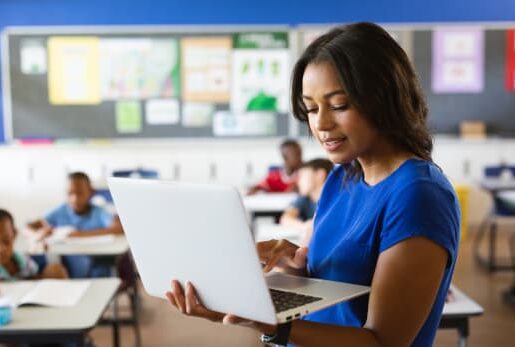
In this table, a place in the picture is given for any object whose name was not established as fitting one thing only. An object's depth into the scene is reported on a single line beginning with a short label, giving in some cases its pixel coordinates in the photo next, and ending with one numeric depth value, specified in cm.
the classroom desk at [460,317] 247
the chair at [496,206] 553
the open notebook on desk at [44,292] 255
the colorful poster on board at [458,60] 703
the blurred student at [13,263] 324
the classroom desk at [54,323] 227
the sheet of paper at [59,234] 388
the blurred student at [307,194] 412
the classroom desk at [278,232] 380
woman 99
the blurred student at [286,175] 566
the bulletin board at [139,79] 693
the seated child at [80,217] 410
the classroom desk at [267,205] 478
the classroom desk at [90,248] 364
